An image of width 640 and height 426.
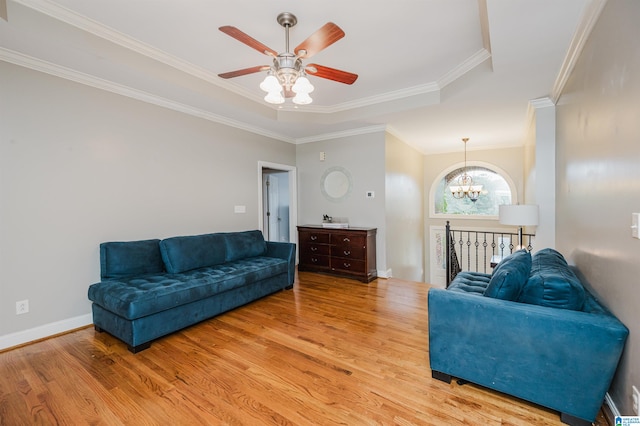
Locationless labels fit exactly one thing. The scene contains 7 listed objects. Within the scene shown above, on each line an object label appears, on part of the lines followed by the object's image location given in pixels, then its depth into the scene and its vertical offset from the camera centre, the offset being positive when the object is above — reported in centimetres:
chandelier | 597 +41
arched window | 626 +29
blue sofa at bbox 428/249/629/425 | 145 -78
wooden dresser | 438 -73
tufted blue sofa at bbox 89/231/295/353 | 238 -72
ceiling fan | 187 +112
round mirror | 500 +47
